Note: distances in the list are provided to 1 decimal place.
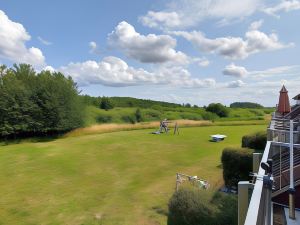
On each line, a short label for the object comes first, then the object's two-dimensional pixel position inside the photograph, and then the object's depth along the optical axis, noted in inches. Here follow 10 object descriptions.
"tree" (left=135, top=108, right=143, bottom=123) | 1416.8
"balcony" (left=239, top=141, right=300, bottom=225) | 67.6
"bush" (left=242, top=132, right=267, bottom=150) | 374.2
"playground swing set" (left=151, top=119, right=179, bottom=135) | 954.1
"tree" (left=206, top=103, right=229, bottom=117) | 1587.9
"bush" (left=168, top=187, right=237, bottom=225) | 179.9
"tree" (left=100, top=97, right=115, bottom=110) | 1694.4
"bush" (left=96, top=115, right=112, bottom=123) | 1301.2
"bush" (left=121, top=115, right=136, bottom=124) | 1367.9
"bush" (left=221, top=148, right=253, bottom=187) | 308.5
